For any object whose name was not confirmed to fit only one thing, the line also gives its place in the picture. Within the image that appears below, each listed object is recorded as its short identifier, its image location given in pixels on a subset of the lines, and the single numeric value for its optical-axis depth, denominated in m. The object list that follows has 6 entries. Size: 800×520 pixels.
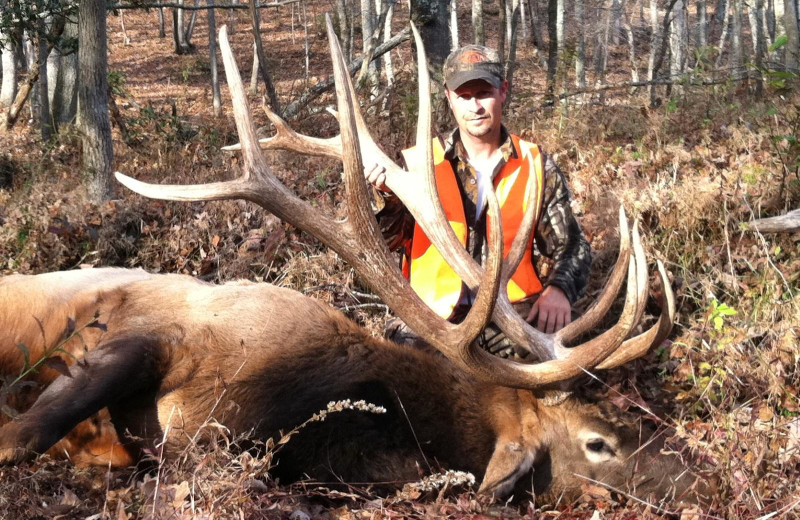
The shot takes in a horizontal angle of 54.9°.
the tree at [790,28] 10.84
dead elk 3.50
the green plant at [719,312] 4.23
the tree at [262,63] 8.45
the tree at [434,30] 8.62
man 4.69
